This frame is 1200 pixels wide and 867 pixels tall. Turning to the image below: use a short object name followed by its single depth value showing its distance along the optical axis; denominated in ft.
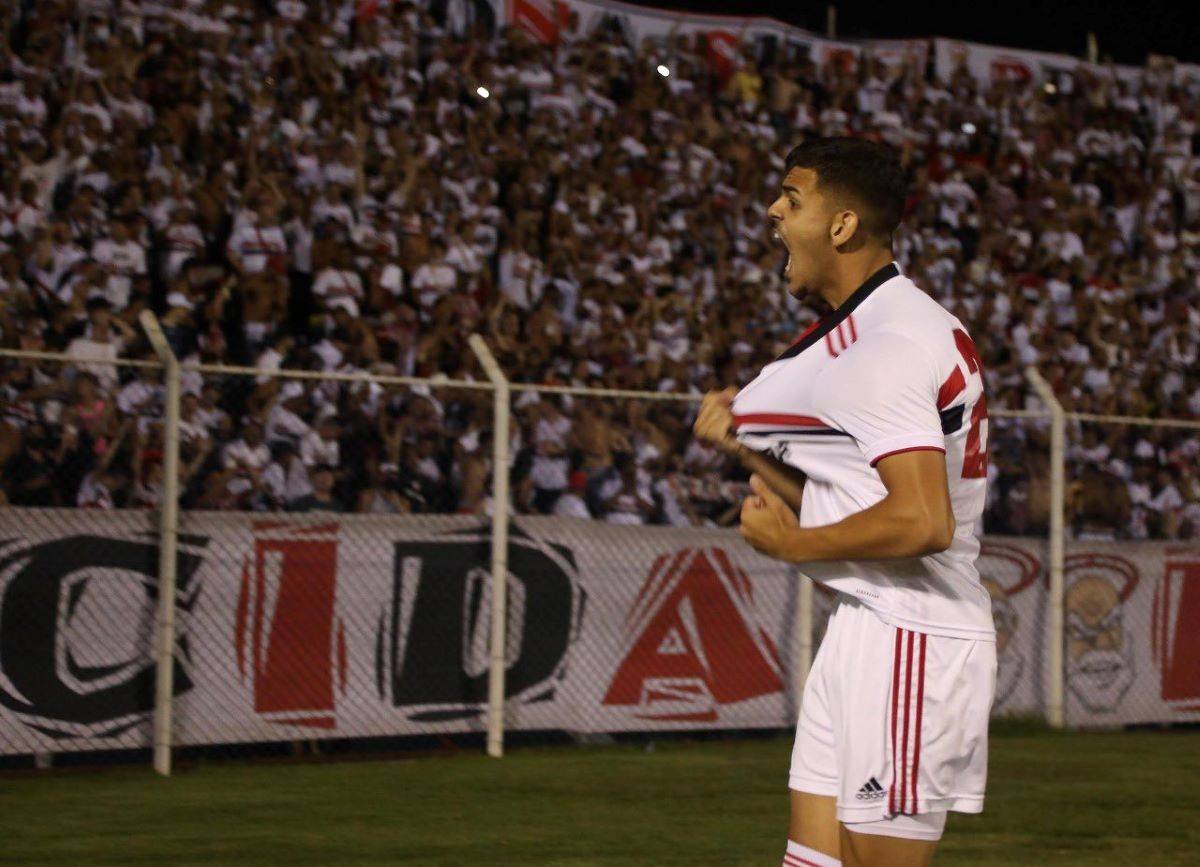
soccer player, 22.25
